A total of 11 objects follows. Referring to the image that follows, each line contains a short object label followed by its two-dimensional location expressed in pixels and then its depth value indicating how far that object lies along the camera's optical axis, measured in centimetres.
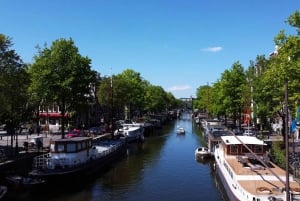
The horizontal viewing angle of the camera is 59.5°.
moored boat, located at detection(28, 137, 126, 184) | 2823
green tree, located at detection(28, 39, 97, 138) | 4149
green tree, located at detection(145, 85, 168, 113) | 9864
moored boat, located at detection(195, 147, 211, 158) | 4315
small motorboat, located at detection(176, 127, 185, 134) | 7350
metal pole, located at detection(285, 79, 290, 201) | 1525
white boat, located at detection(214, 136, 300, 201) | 1965
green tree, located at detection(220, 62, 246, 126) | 5994
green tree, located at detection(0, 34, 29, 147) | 2843
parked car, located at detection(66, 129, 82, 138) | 4466
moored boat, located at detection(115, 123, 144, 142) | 5809
